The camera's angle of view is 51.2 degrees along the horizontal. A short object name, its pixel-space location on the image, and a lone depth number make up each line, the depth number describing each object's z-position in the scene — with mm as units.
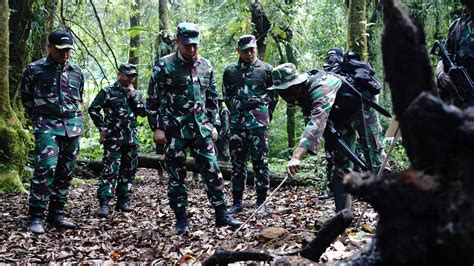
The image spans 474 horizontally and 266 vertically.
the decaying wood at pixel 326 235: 2846
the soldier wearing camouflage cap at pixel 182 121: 5555
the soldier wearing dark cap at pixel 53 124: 5855
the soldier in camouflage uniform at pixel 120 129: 7656
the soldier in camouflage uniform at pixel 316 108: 4141
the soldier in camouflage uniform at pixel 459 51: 4691
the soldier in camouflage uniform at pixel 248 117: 6770
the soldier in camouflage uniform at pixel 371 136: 6934
